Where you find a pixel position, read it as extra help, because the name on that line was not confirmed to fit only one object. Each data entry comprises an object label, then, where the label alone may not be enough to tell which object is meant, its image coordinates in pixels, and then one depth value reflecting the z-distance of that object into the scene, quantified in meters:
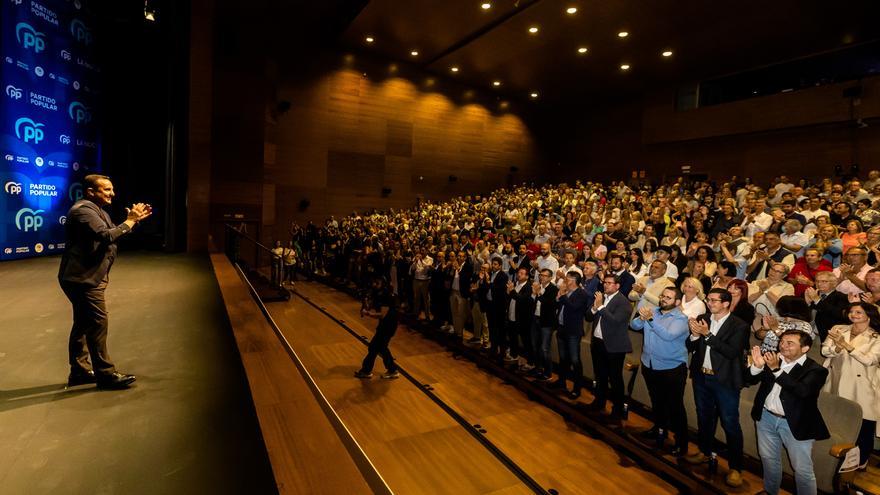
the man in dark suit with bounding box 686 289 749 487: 3.37
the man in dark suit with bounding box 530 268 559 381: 5.44
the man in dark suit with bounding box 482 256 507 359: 6.28
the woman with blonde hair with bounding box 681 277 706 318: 3.78
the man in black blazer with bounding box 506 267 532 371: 5.83
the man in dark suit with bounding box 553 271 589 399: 4.98
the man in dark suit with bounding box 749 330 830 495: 2.81
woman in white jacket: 3.15
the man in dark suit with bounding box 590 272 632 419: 4.40
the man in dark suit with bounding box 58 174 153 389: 2.53
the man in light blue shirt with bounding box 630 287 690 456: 3.77
